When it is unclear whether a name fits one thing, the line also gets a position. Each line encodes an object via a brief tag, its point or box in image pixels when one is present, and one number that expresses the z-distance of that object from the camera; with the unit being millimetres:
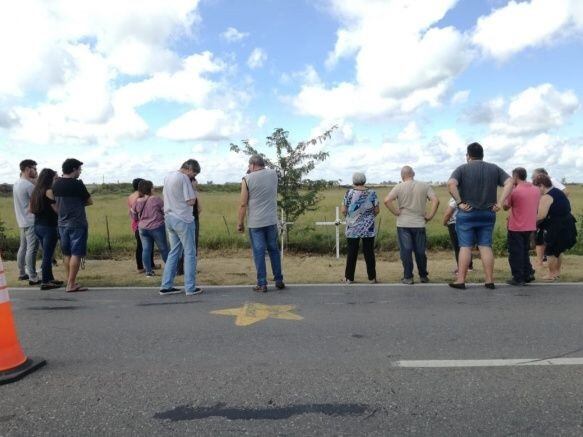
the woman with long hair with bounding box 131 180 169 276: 8344
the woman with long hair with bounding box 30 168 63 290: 7414
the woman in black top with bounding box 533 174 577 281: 7684
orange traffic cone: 3779
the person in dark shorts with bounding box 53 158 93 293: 7094
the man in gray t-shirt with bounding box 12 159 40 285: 7820
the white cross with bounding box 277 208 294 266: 11195
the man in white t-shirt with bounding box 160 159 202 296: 6832
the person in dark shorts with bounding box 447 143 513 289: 6898
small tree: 11508
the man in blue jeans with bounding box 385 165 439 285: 7637
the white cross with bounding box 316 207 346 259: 10594
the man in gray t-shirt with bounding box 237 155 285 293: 6988
